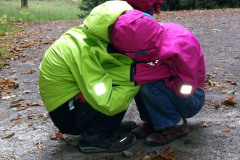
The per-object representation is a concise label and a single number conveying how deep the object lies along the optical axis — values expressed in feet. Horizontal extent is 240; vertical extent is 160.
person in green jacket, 7.10
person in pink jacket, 6.95
